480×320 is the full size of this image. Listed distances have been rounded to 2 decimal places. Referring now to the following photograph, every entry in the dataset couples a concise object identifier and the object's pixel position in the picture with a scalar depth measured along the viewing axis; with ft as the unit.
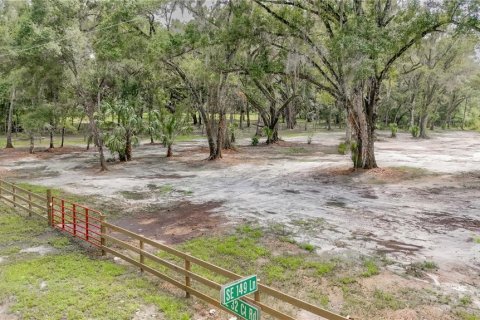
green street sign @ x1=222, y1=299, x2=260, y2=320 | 13.58
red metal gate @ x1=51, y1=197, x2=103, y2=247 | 34.47
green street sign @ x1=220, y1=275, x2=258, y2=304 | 13.30
